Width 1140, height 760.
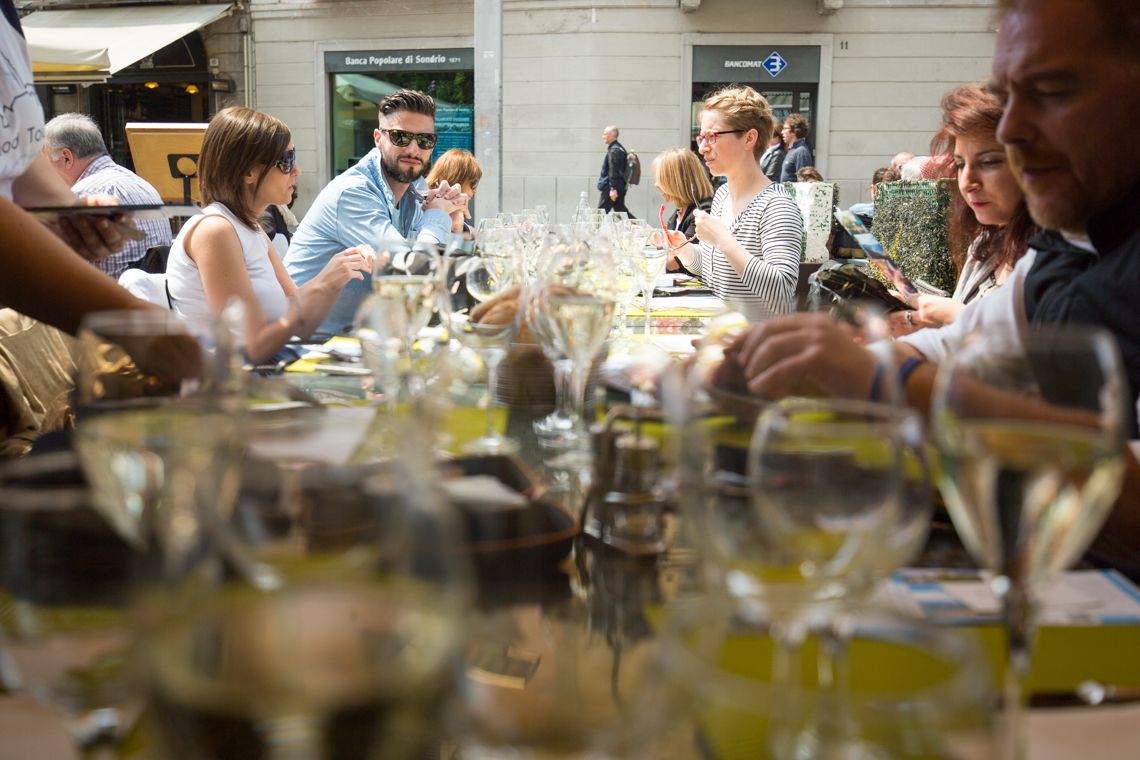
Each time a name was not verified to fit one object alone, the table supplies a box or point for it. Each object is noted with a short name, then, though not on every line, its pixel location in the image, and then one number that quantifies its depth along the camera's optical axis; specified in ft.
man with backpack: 35.91
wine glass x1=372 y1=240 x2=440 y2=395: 5.08
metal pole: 16.11
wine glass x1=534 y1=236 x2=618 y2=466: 4.36
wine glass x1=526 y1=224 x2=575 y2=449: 4.53
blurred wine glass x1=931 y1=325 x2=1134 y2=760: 1.78
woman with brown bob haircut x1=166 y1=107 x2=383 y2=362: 9.18
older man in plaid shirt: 17.08
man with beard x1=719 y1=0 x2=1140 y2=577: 4.52
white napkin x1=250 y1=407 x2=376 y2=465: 1.44
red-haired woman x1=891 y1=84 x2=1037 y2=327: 9.04
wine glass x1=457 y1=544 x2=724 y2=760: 1.07
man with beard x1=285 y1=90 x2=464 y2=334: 13.01
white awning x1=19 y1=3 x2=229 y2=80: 39.40
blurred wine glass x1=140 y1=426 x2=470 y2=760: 0.97
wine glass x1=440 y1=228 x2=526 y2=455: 4.40
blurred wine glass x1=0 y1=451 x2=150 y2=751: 1.53
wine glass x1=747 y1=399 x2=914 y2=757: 1.65
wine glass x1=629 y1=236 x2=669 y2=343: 8.52
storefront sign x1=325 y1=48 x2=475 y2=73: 40.68
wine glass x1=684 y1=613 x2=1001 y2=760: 0.95
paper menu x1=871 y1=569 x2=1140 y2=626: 2.56
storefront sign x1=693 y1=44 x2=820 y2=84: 38.93
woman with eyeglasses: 12.01
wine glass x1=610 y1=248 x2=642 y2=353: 7.98
